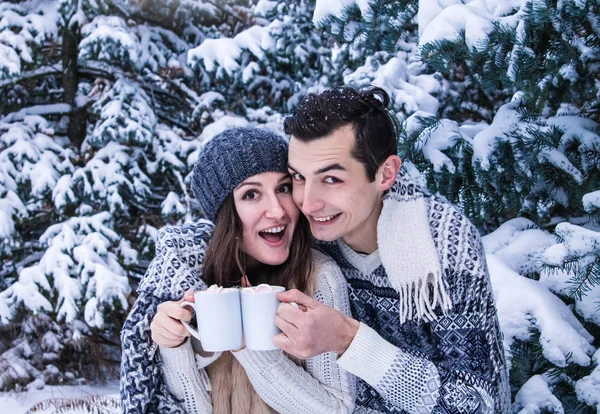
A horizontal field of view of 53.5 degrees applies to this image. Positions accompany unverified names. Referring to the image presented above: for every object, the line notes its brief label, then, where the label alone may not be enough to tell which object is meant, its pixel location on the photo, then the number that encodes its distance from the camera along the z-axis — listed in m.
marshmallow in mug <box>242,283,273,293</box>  1.47
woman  1.73
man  1.68
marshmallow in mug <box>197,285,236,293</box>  1.46
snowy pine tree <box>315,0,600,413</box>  1.97
